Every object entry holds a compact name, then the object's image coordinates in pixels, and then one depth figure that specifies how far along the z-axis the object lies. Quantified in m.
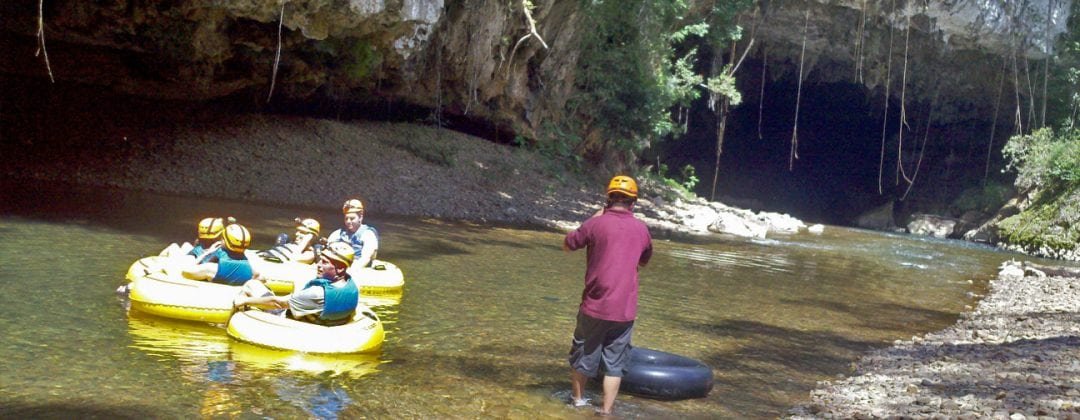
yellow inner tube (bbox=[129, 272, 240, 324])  6.68
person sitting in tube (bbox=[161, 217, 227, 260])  7.28
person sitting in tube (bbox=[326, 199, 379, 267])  8.41
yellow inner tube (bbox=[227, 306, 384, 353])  6.07
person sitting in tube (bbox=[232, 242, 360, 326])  6.05
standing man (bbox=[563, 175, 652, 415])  4.97
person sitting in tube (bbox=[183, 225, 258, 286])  7.14
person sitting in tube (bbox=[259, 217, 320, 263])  8.57
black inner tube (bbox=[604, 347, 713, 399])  5.67
